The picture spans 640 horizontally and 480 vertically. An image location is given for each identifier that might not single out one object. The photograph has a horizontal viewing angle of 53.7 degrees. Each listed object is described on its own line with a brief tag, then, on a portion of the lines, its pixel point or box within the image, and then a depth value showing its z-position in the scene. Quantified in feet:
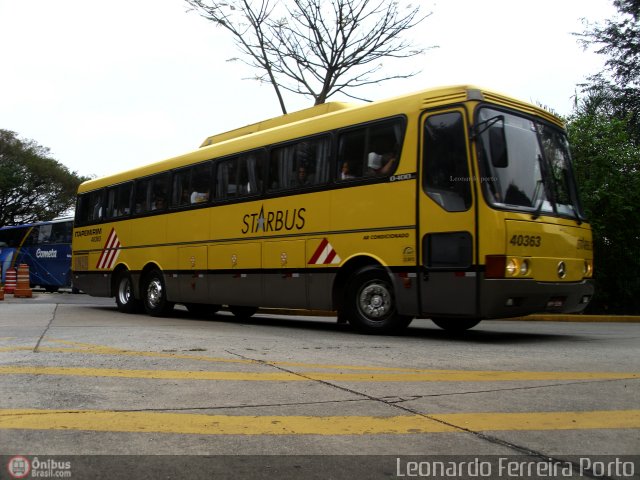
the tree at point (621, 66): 80.53
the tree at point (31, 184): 164.14
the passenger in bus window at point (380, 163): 28.40
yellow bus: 25.34
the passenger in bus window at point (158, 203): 43.94
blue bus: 94.12
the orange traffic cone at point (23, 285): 68.34
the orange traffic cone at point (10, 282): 76.33
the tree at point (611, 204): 50.70
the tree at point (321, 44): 62.44
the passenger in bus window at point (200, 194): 39.81
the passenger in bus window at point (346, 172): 30.37
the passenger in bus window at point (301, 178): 32.86
